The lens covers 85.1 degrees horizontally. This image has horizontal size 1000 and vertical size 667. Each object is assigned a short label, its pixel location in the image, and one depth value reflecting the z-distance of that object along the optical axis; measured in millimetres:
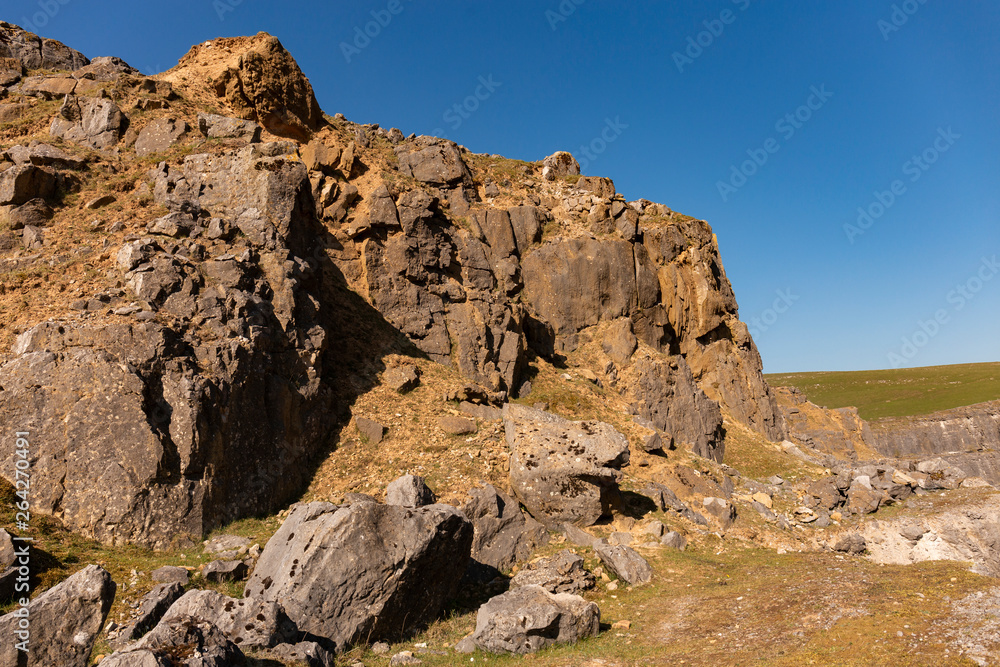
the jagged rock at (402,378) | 22266
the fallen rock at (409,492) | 13969
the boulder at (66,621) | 8109
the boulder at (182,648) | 6555
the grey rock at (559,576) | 13695
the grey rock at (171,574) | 11547
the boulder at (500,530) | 15539
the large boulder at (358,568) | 10344
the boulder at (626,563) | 14648
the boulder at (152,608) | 8898
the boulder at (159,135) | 23891
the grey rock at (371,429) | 19516
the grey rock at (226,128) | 25344
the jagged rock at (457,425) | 20172
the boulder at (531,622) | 10250
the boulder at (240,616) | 8742
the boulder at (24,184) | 19250
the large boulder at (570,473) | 17266
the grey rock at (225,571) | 12125
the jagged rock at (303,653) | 8734
